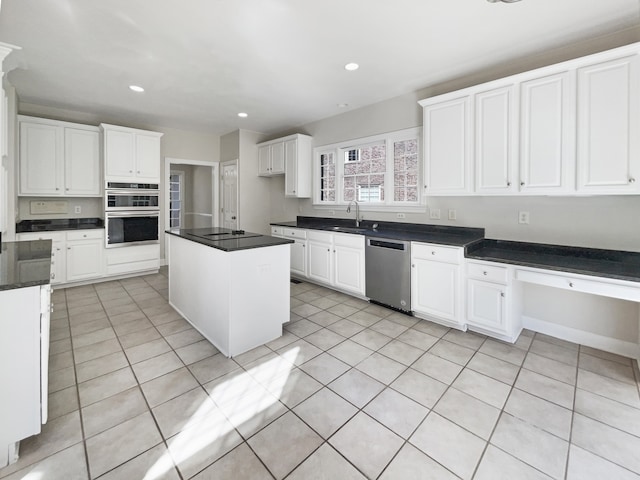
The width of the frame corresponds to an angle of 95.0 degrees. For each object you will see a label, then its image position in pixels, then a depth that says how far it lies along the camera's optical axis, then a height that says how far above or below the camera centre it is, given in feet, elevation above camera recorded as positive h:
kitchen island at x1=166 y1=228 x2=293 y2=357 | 7.64 -1.48
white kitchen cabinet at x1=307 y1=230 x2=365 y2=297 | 11.75 -1.11
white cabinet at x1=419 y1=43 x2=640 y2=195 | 6.87 +2.81
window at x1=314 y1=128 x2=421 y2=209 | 12.00 +2.93
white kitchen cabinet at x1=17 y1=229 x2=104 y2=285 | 12.93 -0.86
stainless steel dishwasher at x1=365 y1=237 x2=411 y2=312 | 10.21 -1.37
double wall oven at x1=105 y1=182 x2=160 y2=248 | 14.15 +1.11
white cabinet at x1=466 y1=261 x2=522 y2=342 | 8.15 -1.91
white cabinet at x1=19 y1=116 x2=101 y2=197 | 12.60 +3.52
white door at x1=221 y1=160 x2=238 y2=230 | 17.99 +2.57
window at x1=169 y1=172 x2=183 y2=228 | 25.27 +3.25
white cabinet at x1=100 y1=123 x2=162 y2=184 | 14.03 +4.05
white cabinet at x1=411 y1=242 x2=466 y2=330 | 9.02 -1.58
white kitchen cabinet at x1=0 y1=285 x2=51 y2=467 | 4.43 -2.03
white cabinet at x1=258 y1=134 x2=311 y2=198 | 15.65 +3.97
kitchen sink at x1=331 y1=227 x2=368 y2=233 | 12.14 +0.19
